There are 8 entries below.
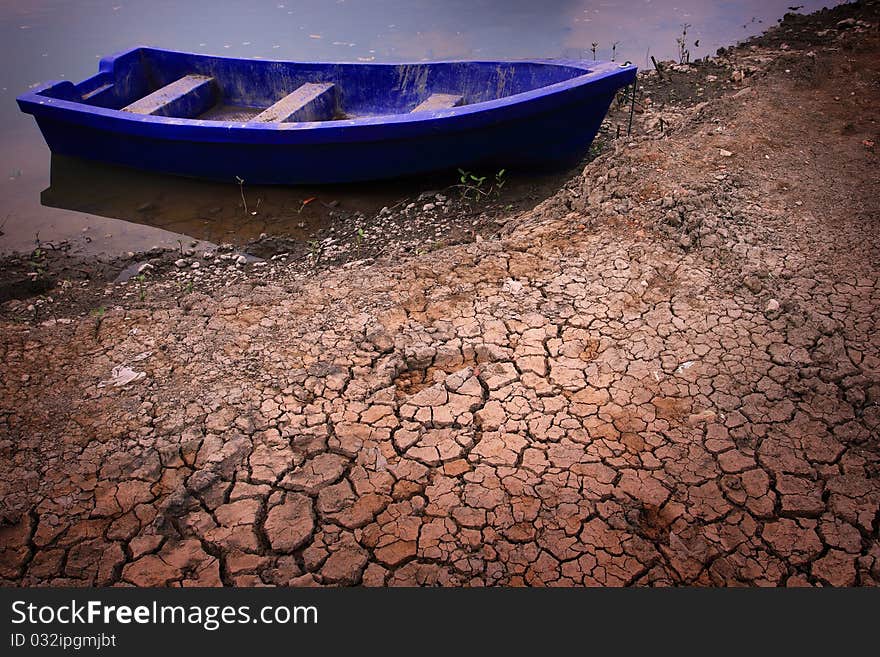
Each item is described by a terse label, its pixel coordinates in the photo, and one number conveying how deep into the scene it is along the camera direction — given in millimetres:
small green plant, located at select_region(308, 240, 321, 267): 5045
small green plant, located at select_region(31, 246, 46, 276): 5180
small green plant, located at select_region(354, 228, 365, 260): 5195
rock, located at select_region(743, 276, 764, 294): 3607
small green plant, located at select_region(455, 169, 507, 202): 5652
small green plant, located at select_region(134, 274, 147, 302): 4634
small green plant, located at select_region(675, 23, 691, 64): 8493
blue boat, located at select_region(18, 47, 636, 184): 5258
